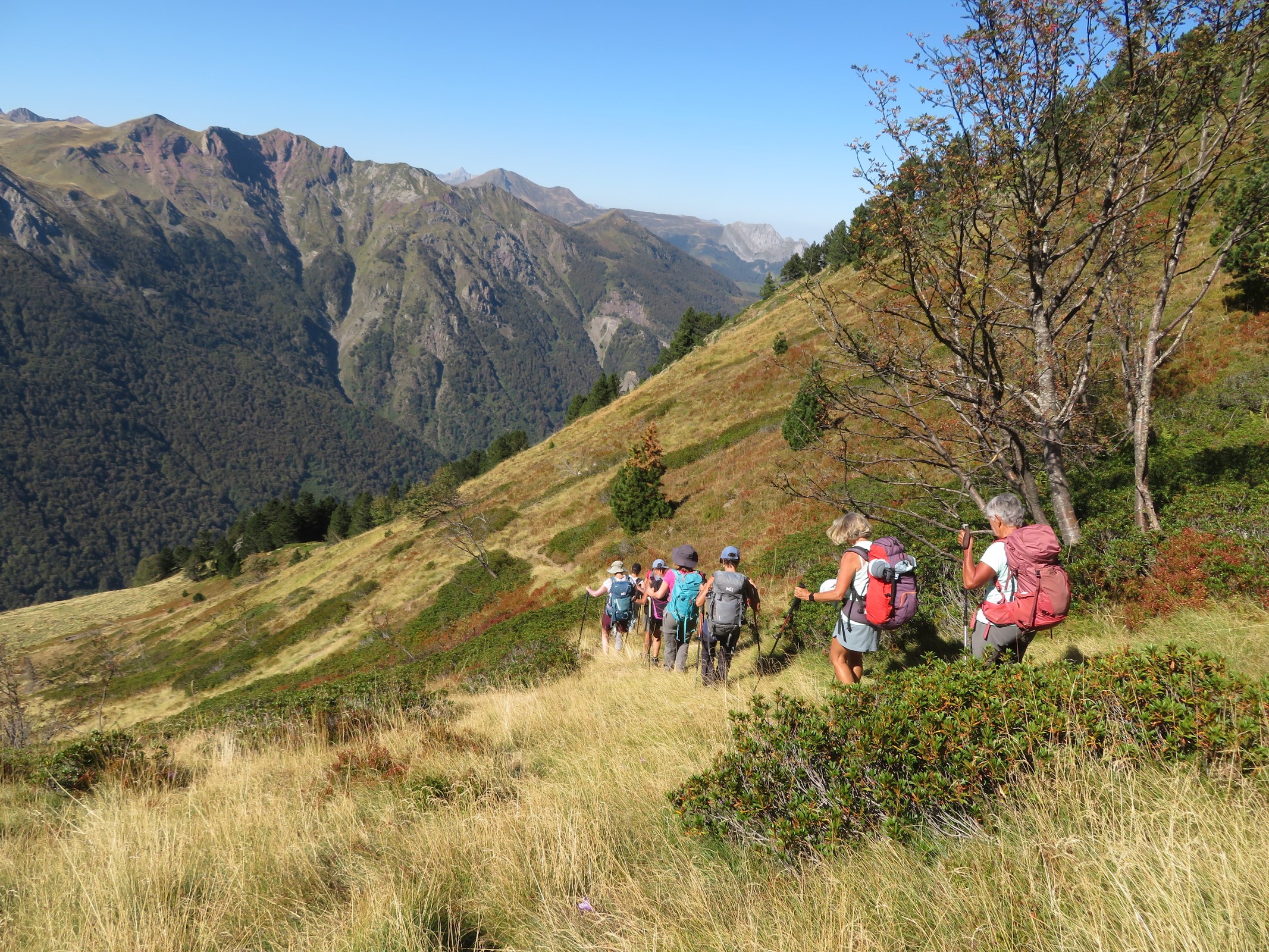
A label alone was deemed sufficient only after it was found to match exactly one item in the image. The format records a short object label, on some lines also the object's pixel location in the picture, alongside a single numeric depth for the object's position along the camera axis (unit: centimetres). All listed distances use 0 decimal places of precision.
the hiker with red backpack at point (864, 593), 486
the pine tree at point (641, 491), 2598
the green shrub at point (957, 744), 274
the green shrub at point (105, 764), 555
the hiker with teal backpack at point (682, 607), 756
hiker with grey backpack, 653
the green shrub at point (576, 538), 2820
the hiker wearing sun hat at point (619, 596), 1059
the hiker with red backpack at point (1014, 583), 407
